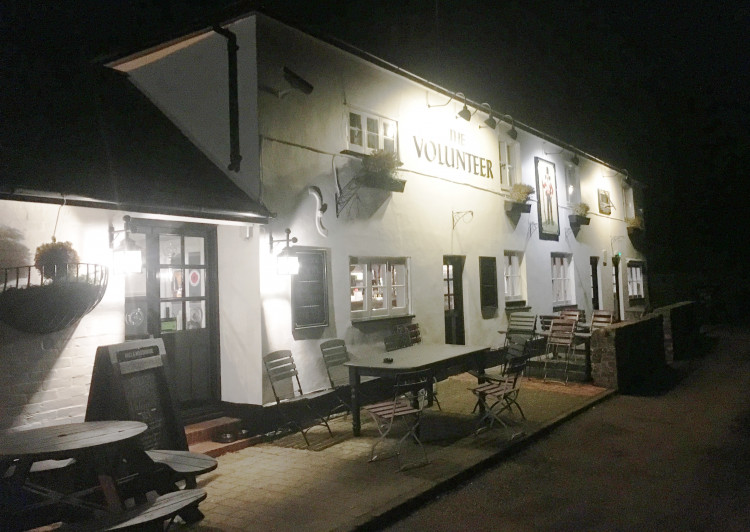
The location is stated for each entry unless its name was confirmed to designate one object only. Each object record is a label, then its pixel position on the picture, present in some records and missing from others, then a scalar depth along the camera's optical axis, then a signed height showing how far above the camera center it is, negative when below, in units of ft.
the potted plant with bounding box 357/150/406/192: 30.53 +6.88
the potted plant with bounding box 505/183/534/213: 44.46 +7.35
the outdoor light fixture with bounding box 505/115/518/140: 43.16 +12.16
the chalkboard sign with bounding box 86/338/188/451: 16.92 -2.61
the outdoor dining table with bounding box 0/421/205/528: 12.73 -3.58
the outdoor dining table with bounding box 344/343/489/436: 23.11 -2.81
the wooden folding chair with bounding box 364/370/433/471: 20.20 -4.17
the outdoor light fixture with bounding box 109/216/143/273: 19.94 +1.93
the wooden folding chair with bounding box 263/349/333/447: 23.68 -4.16
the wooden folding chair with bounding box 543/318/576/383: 36.40 -3.03
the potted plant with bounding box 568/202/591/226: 54.19 +7.03
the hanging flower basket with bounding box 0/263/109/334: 16.67 +0.40
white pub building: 19.27 +3.28
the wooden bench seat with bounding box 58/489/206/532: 12.16 -4.67
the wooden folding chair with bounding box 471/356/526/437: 24.06 -4.26
